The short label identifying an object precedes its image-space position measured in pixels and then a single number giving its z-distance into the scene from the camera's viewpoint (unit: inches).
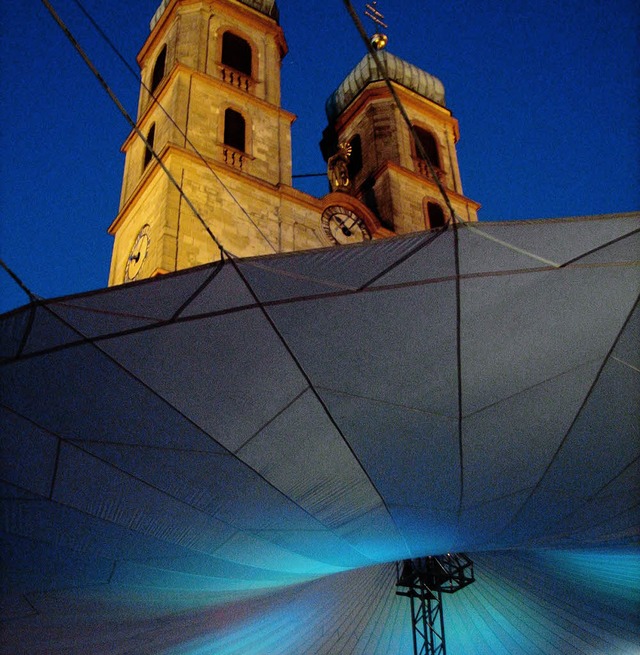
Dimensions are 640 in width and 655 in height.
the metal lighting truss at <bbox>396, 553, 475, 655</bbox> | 522.9
